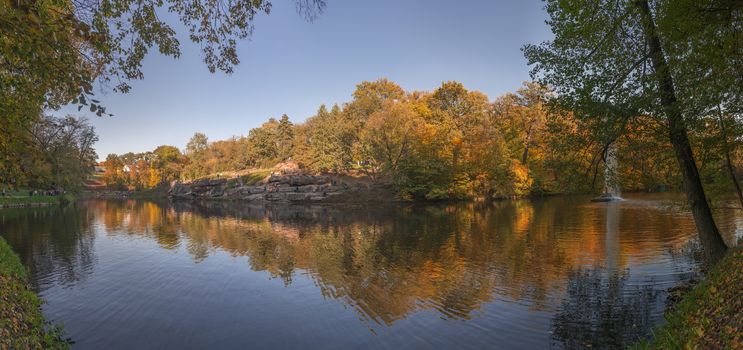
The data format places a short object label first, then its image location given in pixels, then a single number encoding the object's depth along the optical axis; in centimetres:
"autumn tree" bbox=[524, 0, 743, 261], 958
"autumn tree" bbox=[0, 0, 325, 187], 497
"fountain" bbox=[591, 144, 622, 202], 1434
